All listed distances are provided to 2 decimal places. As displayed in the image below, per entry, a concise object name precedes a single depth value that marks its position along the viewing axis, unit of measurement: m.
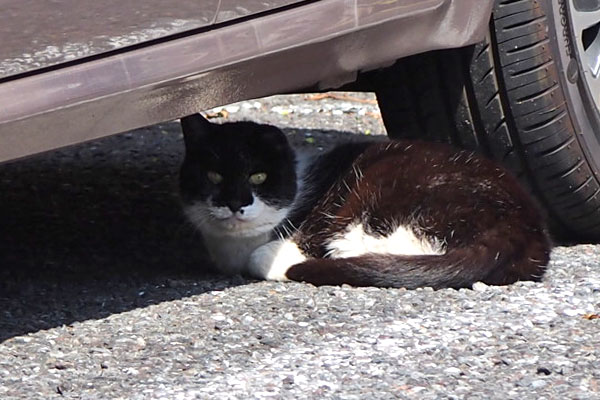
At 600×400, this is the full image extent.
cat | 7.33
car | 5.63
